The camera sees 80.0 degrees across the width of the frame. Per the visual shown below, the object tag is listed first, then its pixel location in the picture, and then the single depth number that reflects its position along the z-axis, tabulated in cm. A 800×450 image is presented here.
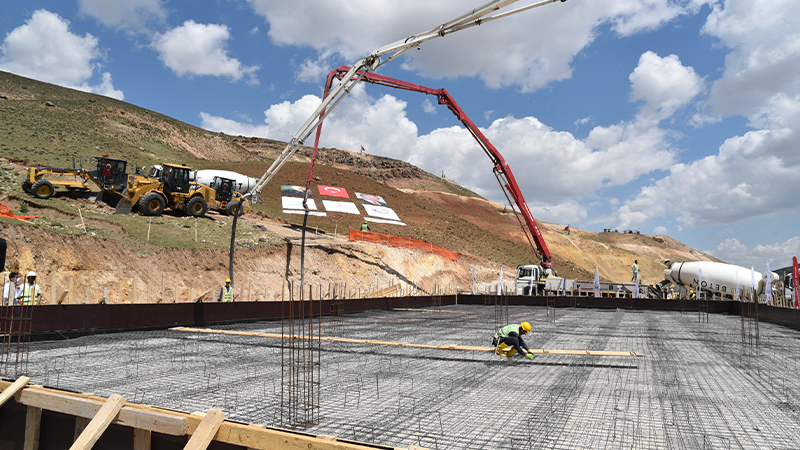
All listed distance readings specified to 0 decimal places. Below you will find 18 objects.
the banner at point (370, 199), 6462
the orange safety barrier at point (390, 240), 3944
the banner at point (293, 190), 5811
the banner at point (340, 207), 5702
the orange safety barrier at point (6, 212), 2062
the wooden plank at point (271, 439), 366
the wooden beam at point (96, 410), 411
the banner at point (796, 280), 1985
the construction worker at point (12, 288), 1152
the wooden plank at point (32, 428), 487
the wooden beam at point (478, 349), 1083
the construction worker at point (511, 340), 1010
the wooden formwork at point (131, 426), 385
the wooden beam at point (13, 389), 492
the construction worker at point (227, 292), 1816
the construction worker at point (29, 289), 1137
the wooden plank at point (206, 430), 384
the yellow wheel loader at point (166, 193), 2658
